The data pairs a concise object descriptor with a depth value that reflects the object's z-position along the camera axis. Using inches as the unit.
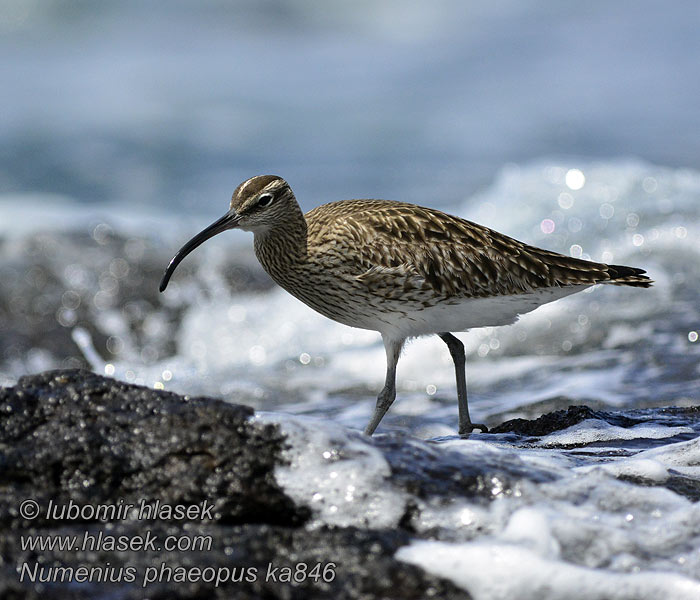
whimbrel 491.2
